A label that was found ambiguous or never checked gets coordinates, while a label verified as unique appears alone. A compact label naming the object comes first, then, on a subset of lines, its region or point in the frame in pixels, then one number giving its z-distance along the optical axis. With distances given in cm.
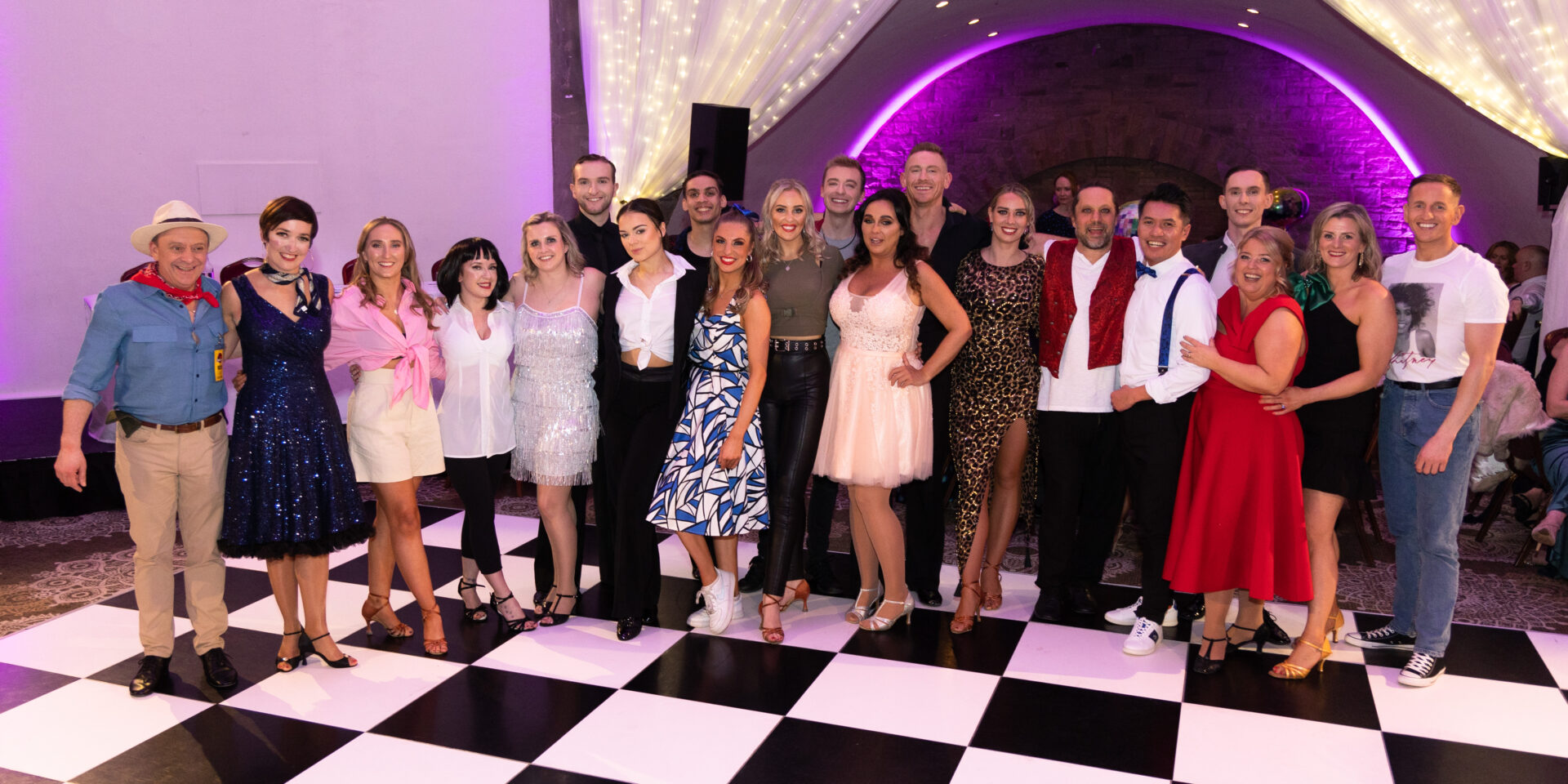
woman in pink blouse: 321
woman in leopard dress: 343
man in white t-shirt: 299
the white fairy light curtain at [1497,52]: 422
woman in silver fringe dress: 343
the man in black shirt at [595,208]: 396
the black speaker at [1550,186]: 539
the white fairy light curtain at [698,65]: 516
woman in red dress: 304
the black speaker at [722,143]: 499
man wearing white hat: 294
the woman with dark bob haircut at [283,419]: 303
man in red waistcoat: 334
